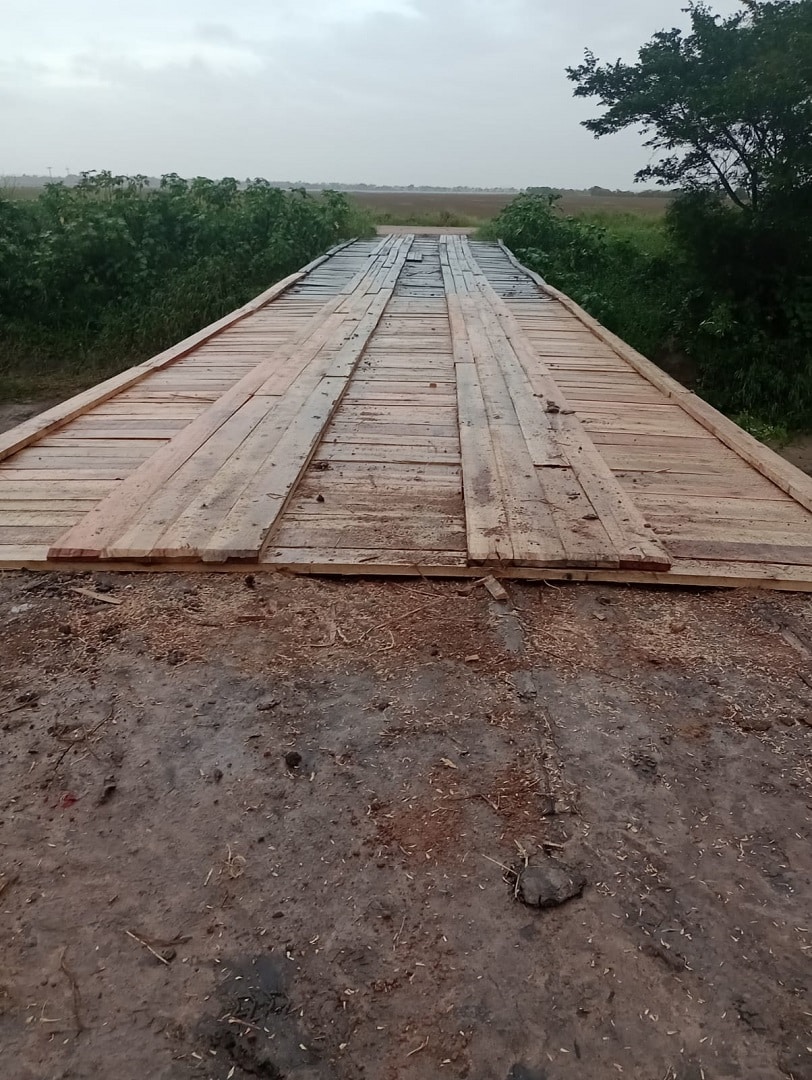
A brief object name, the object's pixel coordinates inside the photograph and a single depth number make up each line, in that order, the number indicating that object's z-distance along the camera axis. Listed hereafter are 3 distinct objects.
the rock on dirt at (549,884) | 1.44
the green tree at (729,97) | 10.49
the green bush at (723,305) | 10.77
